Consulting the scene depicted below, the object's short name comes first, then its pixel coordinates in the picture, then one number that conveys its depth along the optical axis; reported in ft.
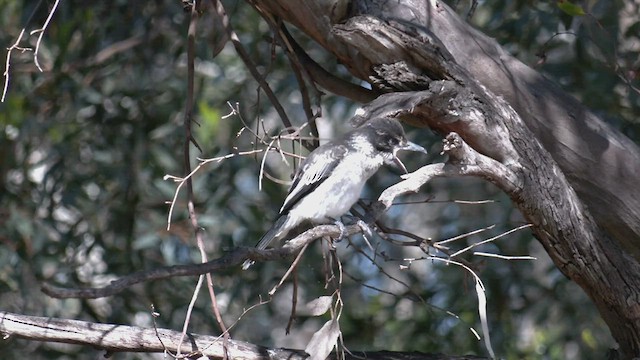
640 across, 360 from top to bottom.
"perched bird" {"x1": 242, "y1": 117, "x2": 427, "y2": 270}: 20.44
